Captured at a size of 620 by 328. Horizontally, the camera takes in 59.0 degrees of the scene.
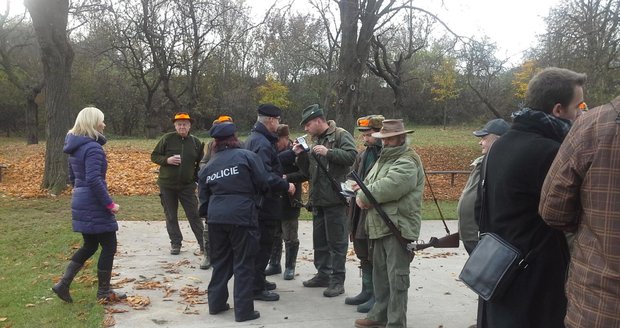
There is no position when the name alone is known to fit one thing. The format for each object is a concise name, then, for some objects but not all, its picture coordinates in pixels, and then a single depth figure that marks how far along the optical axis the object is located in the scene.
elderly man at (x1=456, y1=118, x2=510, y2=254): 4.82
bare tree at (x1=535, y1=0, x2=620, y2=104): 17.30
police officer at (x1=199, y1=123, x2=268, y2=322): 5.20
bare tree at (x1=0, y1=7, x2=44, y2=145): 30.47
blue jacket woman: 5.36
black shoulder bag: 2.80
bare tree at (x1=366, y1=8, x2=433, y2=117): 20.82
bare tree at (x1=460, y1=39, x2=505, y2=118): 15.32
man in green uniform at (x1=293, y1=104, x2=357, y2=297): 6.06
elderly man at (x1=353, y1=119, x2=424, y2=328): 4.59
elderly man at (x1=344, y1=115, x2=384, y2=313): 5.46
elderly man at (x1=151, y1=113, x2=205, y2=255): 7.60
